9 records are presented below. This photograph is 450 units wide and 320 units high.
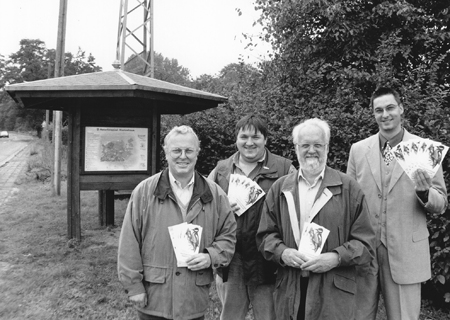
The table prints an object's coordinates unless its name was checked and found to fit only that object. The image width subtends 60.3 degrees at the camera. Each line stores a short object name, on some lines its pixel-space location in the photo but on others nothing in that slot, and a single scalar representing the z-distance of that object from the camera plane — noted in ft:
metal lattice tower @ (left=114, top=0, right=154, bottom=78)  40.09
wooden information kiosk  19.25
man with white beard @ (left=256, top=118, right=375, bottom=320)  7.82
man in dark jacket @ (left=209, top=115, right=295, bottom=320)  9.75
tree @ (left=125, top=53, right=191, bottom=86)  175.09
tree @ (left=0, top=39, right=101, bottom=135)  201.36
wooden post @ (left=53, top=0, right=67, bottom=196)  35.47
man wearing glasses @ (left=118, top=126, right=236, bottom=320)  8.06
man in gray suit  8.98
